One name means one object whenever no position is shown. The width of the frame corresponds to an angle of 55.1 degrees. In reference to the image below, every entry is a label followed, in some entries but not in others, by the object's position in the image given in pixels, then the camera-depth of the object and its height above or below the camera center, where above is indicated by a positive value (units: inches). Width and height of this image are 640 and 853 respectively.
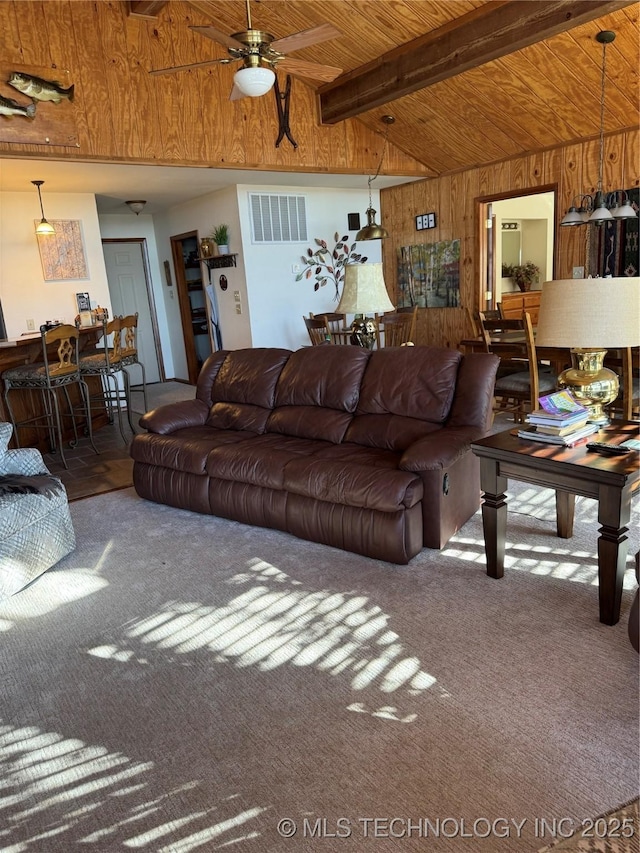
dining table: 187.6 -26.2
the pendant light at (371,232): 239.8 +16.8
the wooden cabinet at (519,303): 351.2 -22.3
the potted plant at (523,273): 377.4 -5.7
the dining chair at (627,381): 161.2 -33.6
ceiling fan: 119.3 +46.2
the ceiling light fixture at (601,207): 178.4 +16.8
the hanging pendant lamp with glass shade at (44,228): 245.1 +28.5
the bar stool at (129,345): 228.0 -19.2
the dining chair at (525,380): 177.5 -35.1
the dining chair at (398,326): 244.2 -20.8
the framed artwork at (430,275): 283.0 -1.7
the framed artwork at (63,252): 256.8 +19.7
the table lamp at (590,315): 95.3 -8.7
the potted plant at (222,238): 274.2 +21.6
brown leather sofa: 116.4 -36.3
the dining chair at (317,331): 243.1 -20.5
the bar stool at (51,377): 191.6 -23.5
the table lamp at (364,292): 149.6 -3.7
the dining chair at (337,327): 245.6 -21.3
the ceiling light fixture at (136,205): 291.3 +41.6
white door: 334.3 +4.9
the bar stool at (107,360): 215.2 -21.9
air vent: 270.7 +28.5
